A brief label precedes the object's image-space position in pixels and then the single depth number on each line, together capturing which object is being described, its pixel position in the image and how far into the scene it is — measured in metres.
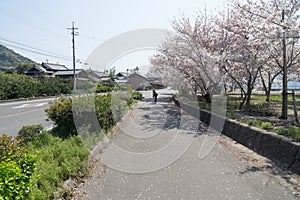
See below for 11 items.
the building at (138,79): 66.56
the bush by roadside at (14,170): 2.50
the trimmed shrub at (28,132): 6.08
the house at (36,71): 42.80
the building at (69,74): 50.31
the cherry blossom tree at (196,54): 14.14
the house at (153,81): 71.46
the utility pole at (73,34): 36.33
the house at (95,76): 58.58
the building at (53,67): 50.24
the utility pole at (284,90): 9.32
